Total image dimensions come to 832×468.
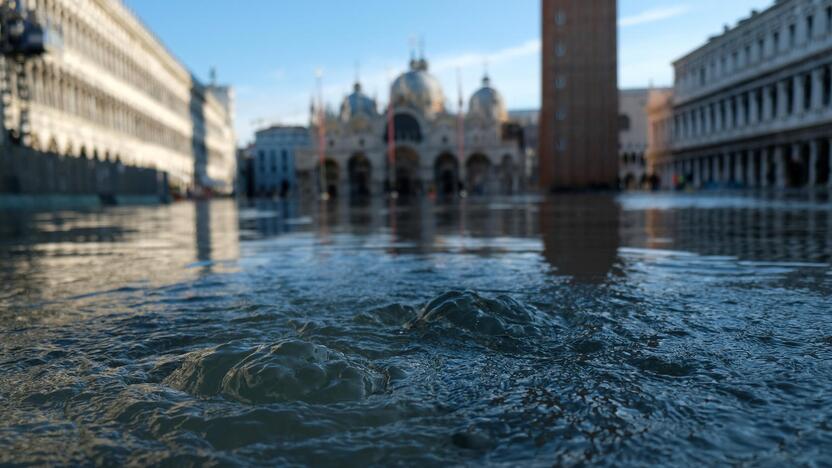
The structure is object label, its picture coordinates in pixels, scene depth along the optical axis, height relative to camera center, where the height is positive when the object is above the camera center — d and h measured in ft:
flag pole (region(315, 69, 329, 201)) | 233.23 +17.18
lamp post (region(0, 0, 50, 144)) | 95.61 +22.79
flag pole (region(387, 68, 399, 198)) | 263.29 +19.42
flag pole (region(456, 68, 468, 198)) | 271.88 +23.59
